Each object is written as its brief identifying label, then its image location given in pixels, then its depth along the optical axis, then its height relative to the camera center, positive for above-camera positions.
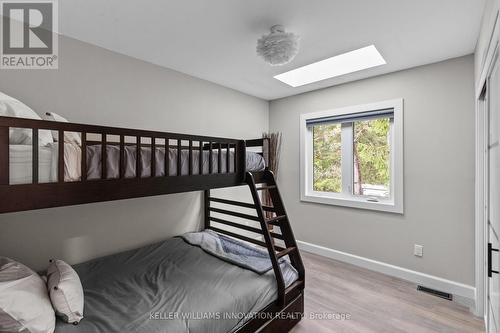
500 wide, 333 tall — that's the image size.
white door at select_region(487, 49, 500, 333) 1.29 -0.21
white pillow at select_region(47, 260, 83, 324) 1.27 -0.71
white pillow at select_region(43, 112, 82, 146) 1.32 +0.19
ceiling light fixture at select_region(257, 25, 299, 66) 1.74 +0.91
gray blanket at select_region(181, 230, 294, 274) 2.03 -0.83
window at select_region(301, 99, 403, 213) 2.72 +0.14
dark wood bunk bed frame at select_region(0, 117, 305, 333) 1.05 -0.11
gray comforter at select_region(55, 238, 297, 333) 1.34 -0.86
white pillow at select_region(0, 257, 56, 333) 1.08 -0.66
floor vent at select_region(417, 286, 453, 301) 2.28 -1.25
